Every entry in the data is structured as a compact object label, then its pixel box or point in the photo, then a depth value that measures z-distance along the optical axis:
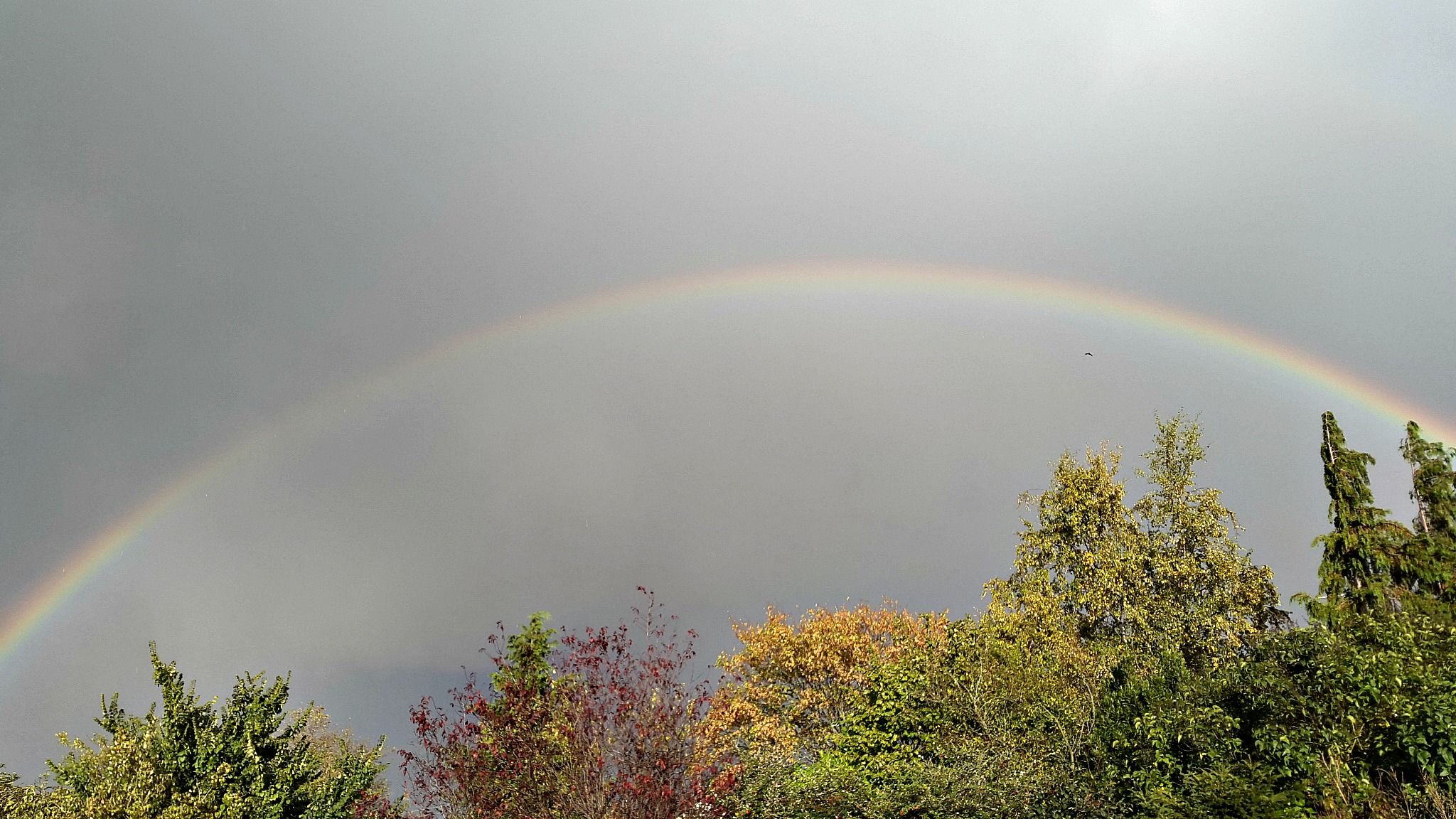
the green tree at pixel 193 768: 13.02
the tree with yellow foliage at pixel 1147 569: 29.67
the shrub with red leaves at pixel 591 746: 11.28
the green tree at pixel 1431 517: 30.23
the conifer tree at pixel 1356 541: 30.20
